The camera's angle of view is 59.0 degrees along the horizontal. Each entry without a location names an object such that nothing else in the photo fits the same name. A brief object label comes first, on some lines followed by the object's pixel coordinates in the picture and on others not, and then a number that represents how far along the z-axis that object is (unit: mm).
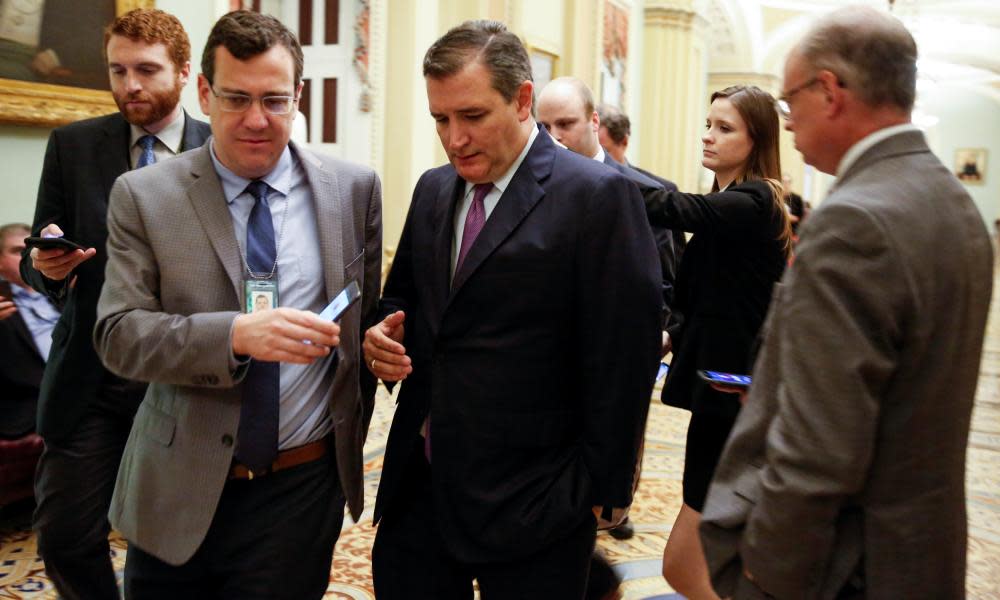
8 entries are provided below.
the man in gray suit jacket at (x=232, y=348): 1852
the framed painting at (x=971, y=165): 29734
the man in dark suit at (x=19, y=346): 4035
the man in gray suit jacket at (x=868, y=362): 1416
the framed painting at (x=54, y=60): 4375
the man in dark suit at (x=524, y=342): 1959
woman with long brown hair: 2617
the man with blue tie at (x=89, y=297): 2518
